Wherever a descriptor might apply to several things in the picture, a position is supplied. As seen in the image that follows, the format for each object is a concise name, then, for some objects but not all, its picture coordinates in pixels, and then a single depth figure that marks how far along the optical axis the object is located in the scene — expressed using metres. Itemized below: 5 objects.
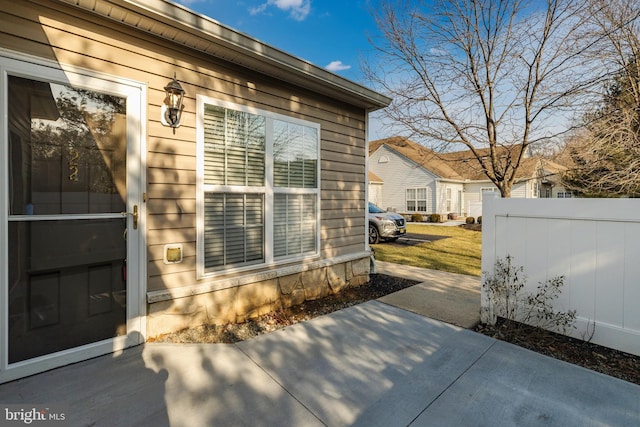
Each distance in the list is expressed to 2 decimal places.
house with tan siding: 2.23
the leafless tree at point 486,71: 5.86
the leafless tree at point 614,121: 4.00
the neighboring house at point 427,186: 17.91
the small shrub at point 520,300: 2.87
